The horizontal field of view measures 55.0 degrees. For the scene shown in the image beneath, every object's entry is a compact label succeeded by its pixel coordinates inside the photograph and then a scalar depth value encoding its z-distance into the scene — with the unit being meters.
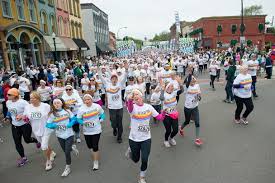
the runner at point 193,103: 6.43
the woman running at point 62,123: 5.14
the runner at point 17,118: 5.73
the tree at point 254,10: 92.77
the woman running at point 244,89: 7.45
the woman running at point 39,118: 5.36
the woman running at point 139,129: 4.64
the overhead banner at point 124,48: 27.19
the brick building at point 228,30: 56.41
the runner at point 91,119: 5.21
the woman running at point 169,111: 6.02
